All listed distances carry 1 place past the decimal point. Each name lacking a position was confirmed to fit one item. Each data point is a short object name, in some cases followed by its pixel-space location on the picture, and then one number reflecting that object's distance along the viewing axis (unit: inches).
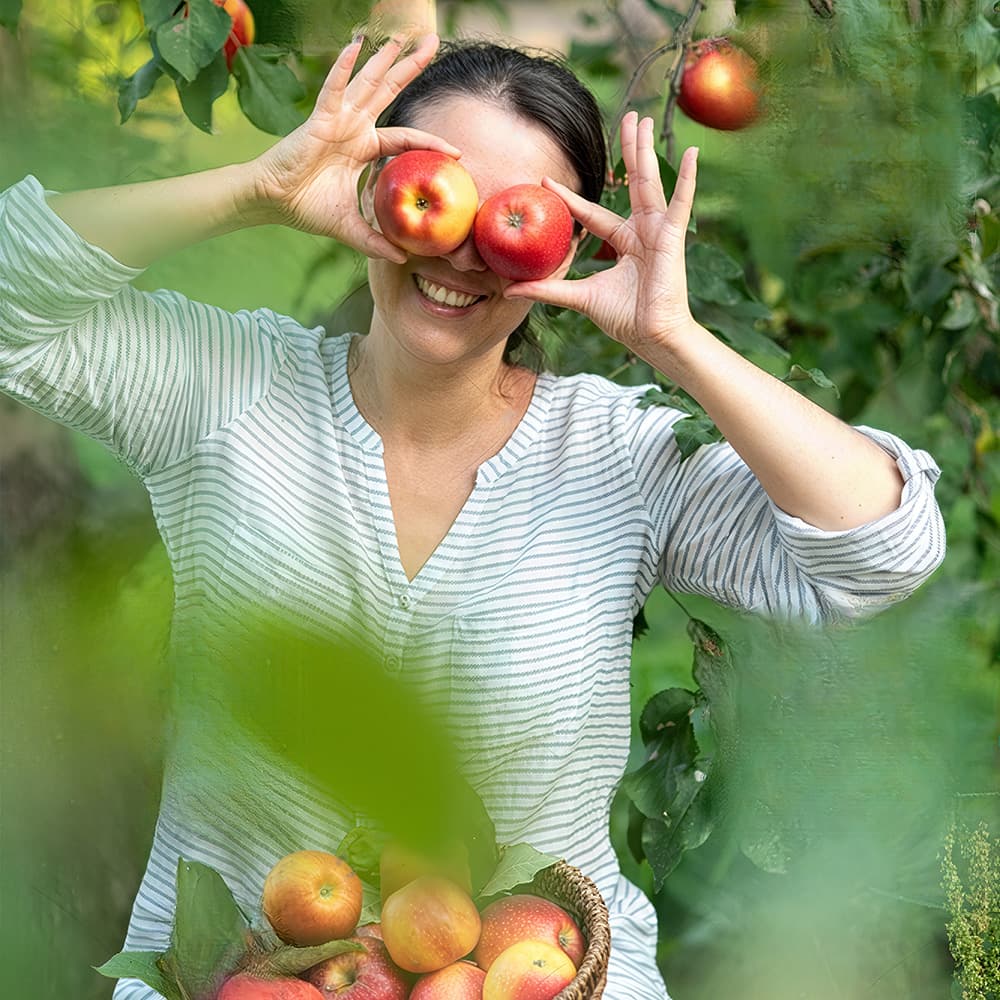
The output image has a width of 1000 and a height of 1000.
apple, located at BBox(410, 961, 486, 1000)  94.4
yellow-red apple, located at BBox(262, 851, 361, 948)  92.4
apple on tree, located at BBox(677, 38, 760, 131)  120.5
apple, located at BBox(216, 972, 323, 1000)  90.7
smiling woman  105.1
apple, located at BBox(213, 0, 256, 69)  117.8
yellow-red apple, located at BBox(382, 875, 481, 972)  89.6
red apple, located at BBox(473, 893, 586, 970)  96.1
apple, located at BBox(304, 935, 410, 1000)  93.8
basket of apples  91.2
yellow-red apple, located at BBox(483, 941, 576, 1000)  95.6
